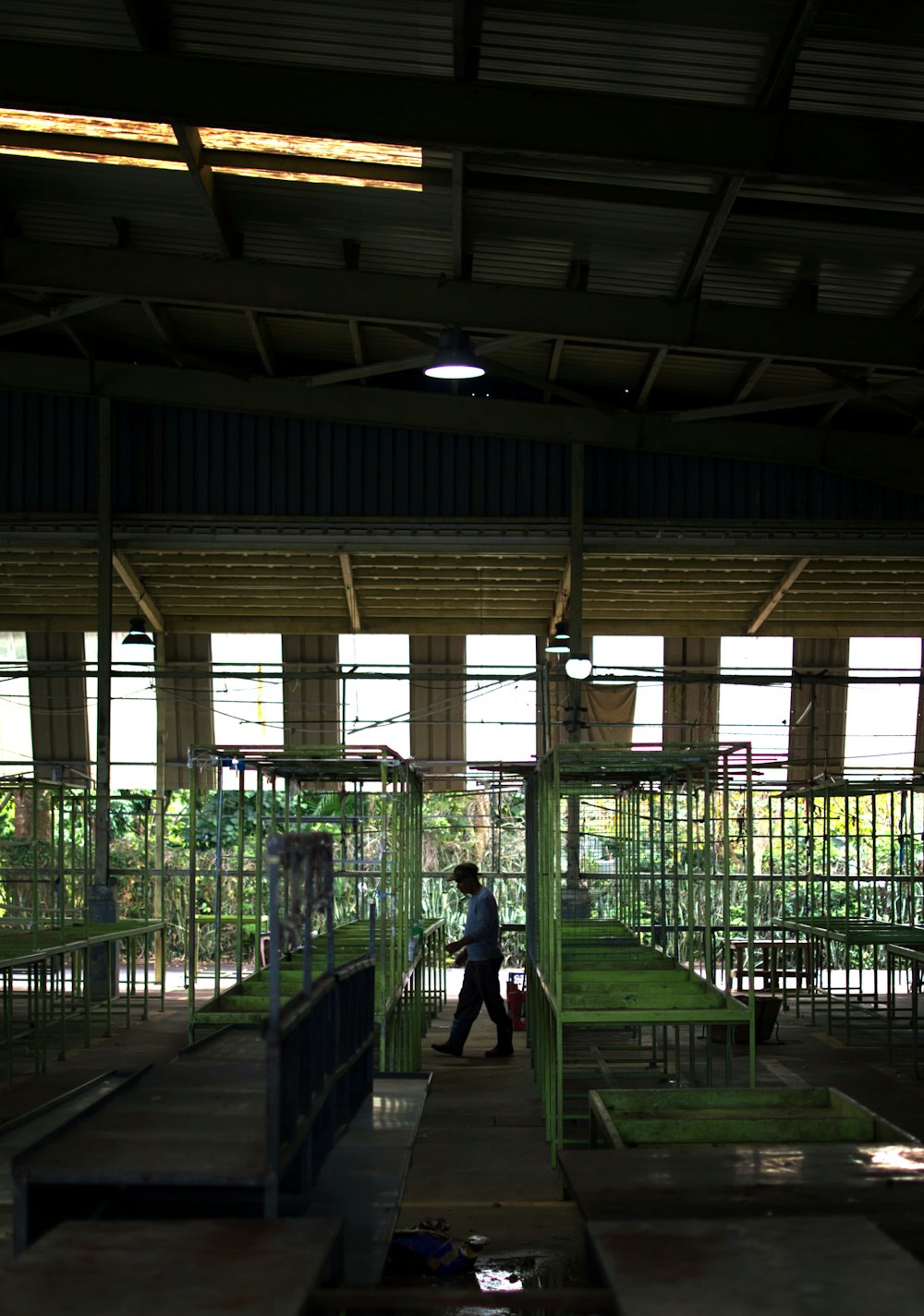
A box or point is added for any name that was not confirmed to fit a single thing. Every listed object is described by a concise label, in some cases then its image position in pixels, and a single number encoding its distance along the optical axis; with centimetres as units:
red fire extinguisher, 1739
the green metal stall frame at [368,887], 1055
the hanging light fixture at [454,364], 1201
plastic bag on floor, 727
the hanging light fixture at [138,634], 1886
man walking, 1480
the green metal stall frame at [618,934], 959
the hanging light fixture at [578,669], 1734
